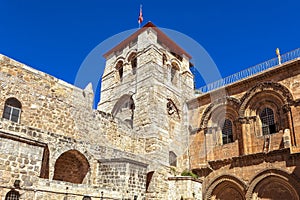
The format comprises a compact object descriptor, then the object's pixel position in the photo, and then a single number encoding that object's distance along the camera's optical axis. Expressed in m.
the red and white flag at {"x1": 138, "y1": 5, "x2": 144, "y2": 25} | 19.67
